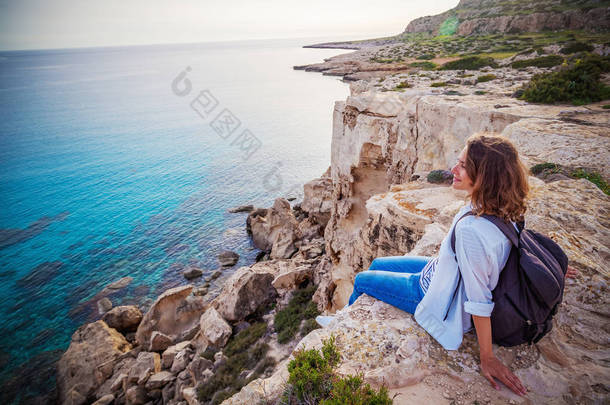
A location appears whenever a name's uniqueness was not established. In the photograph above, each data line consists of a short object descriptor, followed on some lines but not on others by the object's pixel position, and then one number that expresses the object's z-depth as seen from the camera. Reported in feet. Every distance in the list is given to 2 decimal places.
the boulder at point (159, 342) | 55.88
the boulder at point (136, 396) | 44.88
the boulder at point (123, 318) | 63.93
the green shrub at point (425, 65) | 144.05
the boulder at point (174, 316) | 60.85
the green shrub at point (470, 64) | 106.83
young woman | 9.48
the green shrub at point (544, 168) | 24.81
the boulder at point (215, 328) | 52.03
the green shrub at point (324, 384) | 10.86
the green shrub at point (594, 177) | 21.91
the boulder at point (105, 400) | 45.57
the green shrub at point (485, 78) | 70.08
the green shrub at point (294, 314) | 49.47
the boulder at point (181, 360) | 49.65
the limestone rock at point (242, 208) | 111.74
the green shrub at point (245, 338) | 48.91
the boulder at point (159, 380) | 46.39
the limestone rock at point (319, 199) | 93.56
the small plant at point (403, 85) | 72.81
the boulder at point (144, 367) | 47.80
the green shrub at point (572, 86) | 42.63
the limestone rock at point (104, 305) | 69.89
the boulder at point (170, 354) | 51.51
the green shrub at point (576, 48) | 86.33
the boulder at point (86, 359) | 49.62
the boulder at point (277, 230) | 84.69
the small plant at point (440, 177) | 37.52
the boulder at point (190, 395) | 40.75
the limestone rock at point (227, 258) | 85.56
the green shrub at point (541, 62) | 77.41
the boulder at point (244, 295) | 57.47
